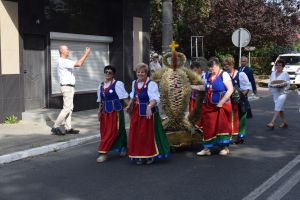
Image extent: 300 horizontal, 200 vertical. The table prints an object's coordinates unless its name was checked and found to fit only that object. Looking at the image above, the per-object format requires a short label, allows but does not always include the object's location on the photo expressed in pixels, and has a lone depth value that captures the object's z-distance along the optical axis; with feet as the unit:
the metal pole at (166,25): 40.01
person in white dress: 38.43
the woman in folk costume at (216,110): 26.73
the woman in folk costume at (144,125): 24.86
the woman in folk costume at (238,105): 29.25
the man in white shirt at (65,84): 33.35
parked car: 87.63
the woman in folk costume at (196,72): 30.04
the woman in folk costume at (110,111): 26.13
